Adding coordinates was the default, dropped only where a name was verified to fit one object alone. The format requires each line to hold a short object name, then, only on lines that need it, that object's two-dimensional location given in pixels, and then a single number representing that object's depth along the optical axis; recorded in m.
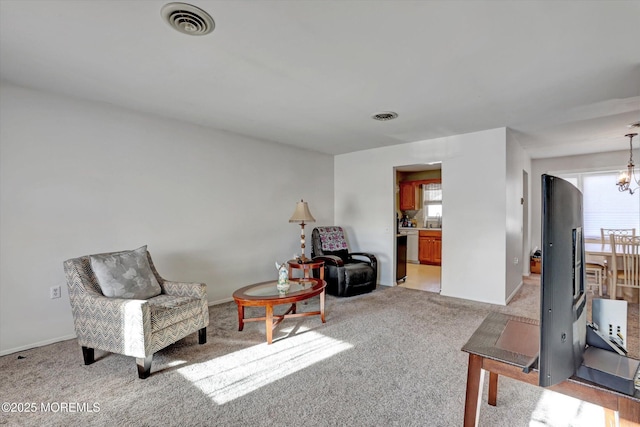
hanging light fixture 4.56
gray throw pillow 2.48
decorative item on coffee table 3.08
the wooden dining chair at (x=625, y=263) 3.72
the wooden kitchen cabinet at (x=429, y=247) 6.95
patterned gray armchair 2.16
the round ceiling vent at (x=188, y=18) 1.65
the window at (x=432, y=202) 7.41
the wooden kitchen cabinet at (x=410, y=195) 7.46
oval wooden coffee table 2.74
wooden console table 0.92
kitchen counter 7.19
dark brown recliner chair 4.24
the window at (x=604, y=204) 5.46
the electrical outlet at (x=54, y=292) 2.79
